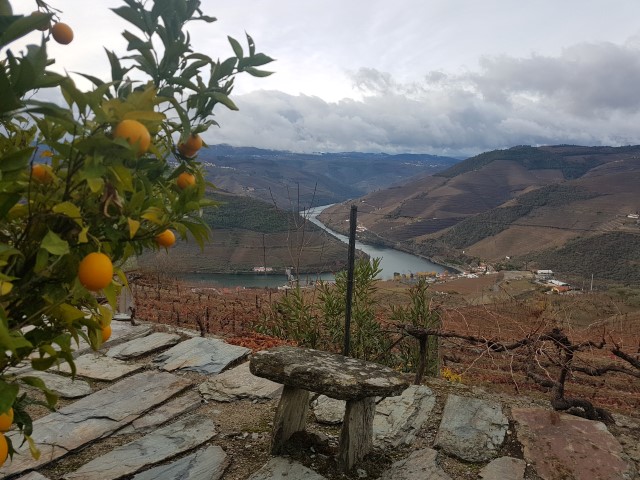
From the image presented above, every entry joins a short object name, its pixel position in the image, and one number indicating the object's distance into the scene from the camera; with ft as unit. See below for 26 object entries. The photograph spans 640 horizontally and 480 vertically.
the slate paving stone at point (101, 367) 12.01
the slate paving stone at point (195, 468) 7.72
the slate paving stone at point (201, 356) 12.63
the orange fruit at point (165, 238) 4.15
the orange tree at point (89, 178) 3.11
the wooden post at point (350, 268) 12.69
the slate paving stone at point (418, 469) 7.98
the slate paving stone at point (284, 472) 7.81
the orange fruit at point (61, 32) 4.93
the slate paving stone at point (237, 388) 11.07
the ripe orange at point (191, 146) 4.66
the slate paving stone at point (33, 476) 7.52
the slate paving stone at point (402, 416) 9.32
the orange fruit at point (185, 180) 4.59
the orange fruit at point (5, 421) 3.84
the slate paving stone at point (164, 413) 9.46
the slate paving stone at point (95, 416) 8.37
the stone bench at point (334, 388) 7.88
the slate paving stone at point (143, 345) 13.50
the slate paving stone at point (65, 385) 10.88
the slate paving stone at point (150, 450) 7.81
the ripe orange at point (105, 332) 4.37
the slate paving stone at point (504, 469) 8.04
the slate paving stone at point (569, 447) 8.14
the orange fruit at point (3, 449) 3.75
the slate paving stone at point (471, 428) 8.87
